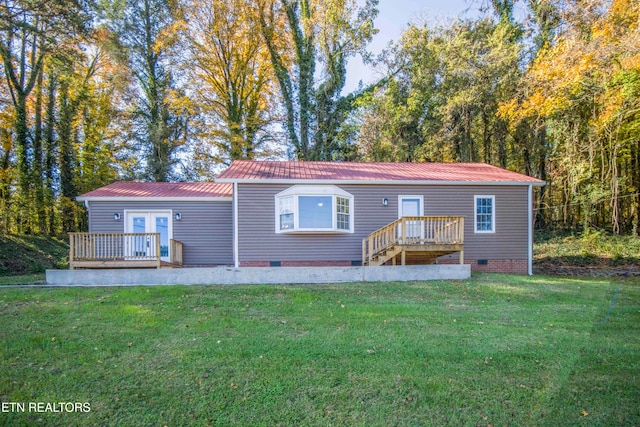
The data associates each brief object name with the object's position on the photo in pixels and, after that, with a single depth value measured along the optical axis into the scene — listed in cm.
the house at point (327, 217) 1036
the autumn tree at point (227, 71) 1970
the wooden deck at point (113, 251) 949
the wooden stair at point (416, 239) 943
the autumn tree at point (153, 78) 1891
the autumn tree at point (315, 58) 2092
